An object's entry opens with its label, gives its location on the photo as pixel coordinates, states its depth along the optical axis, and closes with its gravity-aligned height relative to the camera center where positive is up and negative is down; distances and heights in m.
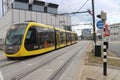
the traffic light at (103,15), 4.54 +1.06
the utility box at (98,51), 8.12 -1.25
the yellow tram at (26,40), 7.30 -0.24
